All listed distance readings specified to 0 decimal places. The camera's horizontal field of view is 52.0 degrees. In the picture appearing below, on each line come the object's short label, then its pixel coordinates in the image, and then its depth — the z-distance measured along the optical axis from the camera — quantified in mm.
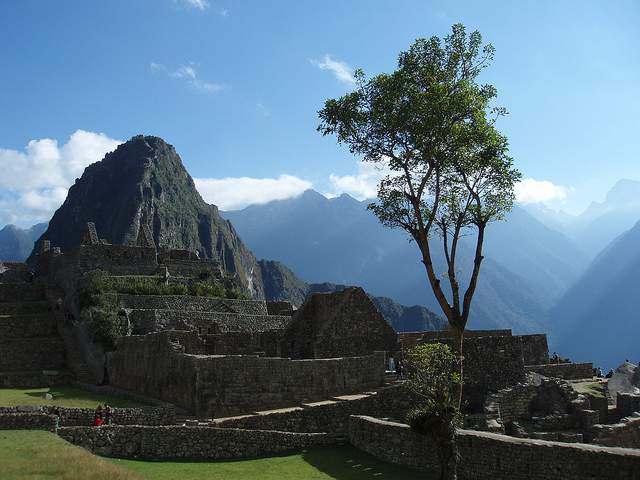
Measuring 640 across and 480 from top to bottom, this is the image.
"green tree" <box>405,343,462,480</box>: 15523
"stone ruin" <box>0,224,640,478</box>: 21469
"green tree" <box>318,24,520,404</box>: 20812
